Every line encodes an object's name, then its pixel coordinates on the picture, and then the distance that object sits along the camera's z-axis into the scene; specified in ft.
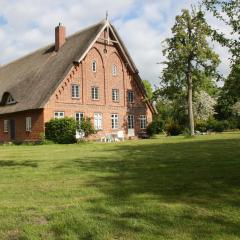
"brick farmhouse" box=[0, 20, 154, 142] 83.83
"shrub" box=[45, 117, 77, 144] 78.30
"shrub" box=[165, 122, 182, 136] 114.93
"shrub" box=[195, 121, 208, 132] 123.12
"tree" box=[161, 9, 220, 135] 88.06
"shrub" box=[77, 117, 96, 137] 81.42
